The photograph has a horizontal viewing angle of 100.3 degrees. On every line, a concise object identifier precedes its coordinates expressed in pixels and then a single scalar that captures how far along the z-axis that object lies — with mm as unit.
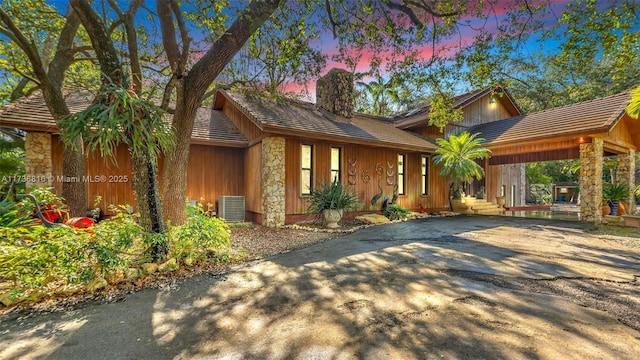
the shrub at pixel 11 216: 3670
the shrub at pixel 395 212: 9773
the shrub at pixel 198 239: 4102
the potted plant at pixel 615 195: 9336
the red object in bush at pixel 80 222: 4598
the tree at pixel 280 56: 5902
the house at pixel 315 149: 7723
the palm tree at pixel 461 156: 10430
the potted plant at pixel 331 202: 7844
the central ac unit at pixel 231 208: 8688
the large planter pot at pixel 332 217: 7801
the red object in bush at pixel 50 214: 5134
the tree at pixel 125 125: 3223
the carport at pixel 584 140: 8547
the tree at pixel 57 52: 5977
